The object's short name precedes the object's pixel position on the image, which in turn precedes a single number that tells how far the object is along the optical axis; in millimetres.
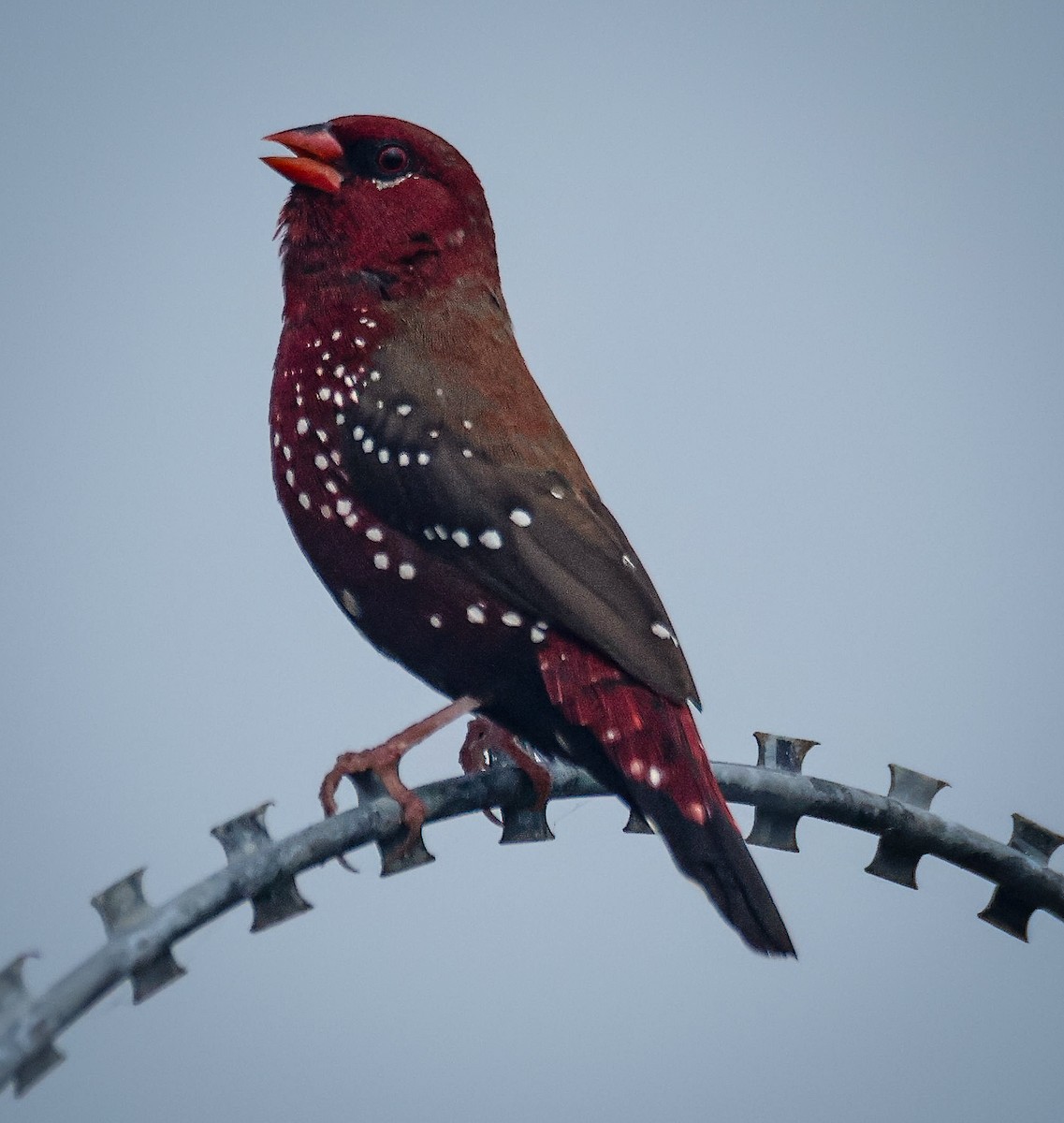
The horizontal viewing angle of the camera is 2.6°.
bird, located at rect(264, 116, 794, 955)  2350
